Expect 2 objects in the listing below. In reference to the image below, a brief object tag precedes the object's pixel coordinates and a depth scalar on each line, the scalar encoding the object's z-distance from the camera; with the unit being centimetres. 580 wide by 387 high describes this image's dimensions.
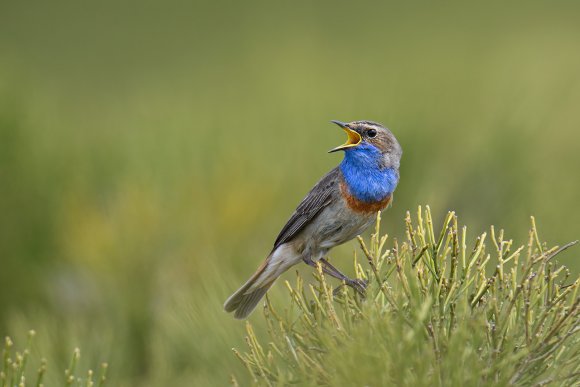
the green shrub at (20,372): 439
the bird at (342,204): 719
